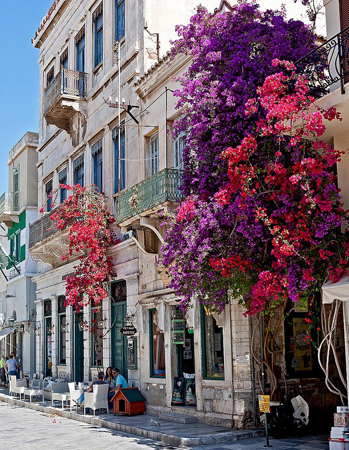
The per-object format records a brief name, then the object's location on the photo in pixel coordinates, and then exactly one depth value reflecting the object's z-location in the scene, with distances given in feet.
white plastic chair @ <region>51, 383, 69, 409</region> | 61.43
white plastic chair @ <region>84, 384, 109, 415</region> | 53.16
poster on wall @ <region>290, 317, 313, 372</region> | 44.46
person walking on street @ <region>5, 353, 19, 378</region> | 86.88
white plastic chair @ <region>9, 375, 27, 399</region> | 72.87
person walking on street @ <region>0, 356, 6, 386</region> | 95.81
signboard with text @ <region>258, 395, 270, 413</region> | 34.65
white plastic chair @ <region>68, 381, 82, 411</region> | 56.90
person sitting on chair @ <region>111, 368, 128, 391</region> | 55.52
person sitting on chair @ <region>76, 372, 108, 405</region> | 54.98
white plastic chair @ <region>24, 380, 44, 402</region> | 68.28
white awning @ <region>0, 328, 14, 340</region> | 99.30
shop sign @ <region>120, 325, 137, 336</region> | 56.49
